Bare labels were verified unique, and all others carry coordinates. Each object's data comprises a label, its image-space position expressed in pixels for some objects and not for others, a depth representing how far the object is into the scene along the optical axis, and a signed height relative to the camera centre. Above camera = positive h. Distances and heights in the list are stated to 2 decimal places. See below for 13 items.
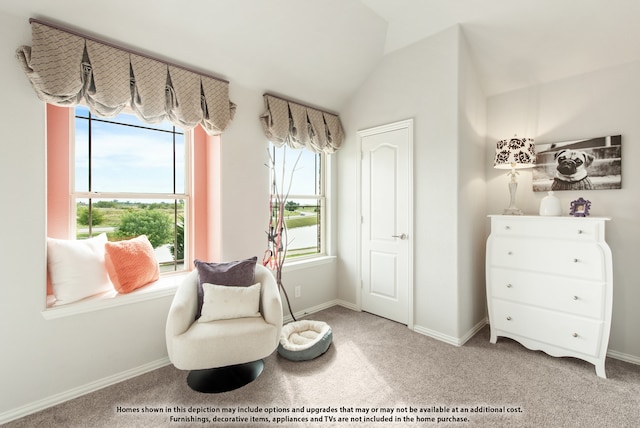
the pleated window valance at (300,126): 2.99 +0.98
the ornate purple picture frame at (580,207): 2.41 +0.04
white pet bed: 2.38 -1.09
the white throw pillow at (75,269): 1.96 -0.36
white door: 3.07 -0.07
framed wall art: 2.47 +0.43
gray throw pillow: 2.27 -0.46
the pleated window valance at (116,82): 1.83 +0.97
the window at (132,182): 2.29 +0.29
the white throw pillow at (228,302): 2.12 -0.64
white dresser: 2.20 -0.58
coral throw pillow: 2.19 -0.36
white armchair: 1.87 -0.81
